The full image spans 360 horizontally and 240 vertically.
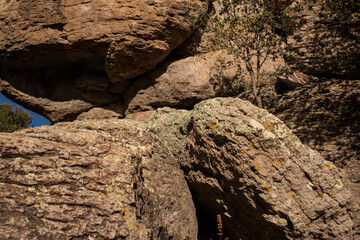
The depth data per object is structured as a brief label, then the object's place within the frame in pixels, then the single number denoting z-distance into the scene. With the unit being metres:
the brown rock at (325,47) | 10.98
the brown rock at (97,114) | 13.30
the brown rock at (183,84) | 12.25
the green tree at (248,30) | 10.73
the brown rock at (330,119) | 7.38
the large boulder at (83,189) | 3.39
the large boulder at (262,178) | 4.88
